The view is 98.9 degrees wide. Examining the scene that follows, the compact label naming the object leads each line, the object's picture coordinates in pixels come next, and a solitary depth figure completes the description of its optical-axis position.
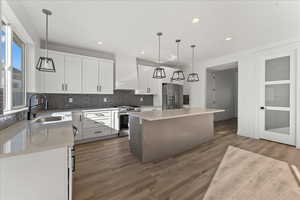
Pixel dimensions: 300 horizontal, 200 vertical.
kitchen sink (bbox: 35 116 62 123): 2.11
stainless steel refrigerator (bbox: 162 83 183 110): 4.84
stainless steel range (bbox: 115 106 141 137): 3.89
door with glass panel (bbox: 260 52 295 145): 3.18
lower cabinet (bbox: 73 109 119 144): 3.29
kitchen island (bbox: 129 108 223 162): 2.42
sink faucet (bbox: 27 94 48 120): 1.95
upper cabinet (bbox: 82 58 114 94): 3.58
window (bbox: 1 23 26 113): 1.85
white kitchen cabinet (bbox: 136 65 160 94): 4.51
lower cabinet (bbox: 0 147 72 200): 0.93
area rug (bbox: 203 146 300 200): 1.59
